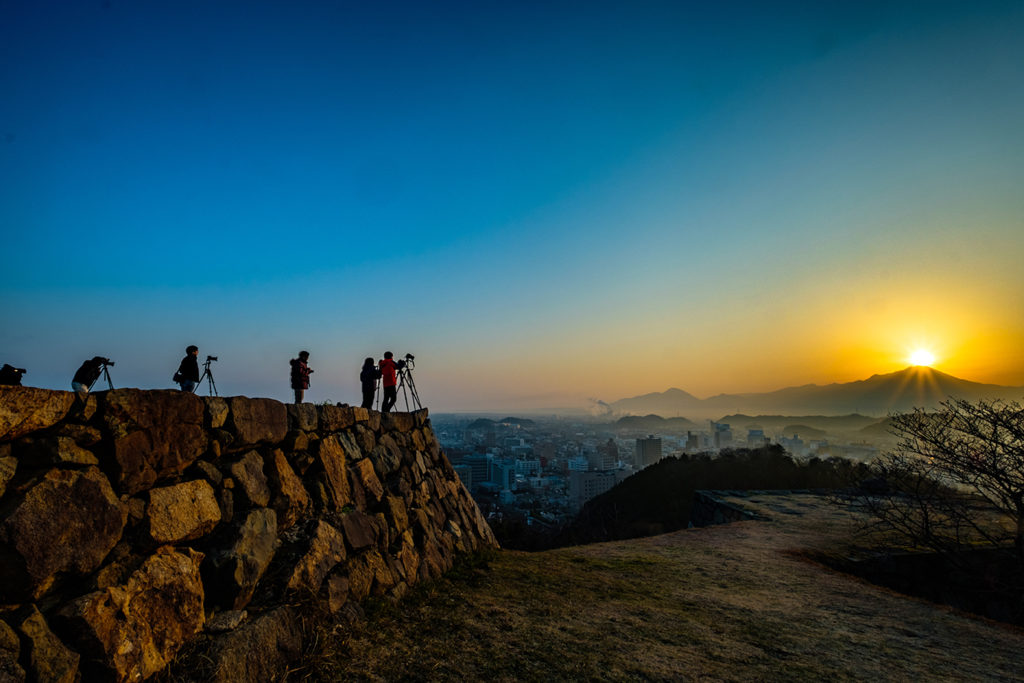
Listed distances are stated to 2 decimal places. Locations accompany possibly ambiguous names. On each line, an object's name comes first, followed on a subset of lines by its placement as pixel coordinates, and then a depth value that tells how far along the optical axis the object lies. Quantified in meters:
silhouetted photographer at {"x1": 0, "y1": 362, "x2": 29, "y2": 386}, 3.57
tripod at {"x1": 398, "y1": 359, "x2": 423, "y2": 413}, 10.50
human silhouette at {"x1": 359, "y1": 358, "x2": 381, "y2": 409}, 9.82
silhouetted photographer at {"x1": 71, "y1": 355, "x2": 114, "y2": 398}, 5.16
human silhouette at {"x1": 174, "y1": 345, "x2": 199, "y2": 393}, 6.75
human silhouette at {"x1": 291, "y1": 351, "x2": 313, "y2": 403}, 8.24
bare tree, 10.80
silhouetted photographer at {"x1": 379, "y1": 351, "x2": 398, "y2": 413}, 10.05
